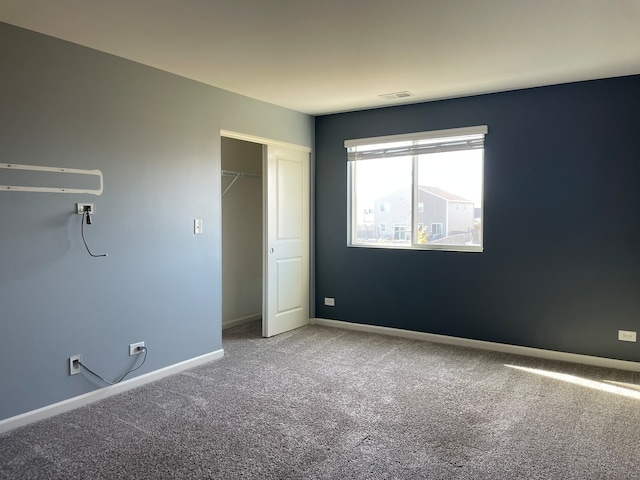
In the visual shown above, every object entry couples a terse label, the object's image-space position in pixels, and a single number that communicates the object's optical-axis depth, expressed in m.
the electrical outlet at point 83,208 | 3.13
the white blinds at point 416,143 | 4.52
